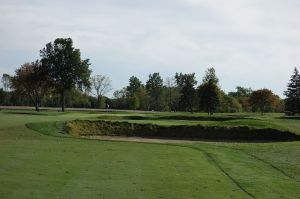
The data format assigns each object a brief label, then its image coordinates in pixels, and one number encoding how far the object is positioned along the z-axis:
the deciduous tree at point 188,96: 101.94
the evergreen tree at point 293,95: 79.56
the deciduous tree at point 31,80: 86.19
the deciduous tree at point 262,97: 109.06
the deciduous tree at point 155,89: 145.12
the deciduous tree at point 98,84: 155.61
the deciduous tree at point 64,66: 84.50
